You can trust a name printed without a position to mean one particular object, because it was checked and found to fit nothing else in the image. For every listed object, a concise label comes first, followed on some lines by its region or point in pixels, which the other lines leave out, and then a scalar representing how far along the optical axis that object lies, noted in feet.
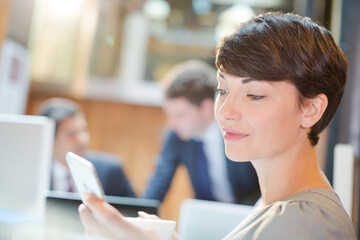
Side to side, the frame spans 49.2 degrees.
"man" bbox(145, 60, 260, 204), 7.47
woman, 2.46
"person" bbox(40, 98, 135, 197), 8.10
